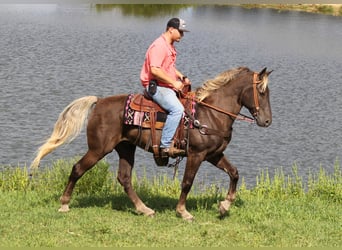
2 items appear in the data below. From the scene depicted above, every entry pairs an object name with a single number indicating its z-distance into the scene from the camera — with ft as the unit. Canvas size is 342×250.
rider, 32.91
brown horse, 33.68
